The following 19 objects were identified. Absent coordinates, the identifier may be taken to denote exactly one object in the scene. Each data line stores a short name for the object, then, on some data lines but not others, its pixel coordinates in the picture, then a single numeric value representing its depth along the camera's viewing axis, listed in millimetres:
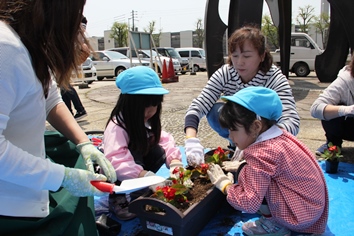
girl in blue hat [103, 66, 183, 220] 1819
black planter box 1464
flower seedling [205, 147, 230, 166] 2010
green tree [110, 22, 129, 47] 42156
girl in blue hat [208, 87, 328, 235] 1470
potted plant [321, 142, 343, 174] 2465
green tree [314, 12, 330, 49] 25814
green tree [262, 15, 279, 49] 24486
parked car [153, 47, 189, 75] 16125
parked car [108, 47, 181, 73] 13070
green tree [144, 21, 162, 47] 45031
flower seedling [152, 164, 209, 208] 1561
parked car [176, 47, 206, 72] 17469
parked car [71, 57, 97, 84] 10516
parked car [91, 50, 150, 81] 13195
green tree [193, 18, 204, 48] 43497
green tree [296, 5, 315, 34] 28881
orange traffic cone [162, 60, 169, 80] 11262
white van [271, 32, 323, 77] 11711
